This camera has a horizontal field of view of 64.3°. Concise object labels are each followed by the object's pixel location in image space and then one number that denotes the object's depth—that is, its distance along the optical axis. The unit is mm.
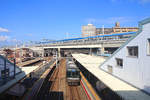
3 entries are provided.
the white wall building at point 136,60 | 8227
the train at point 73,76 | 18016
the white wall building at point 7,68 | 12095
